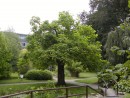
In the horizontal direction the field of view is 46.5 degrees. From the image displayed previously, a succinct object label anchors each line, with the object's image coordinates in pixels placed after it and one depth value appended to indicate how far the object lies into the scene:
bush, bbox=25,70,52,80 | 18.00
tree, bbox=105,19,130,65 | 14.19
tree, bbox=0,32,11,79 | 15.58
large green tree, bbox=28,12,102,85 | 12.85
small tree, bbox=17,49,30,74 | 19.90
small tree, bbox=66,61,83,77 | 20.30
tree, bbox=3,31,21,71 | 20.83
